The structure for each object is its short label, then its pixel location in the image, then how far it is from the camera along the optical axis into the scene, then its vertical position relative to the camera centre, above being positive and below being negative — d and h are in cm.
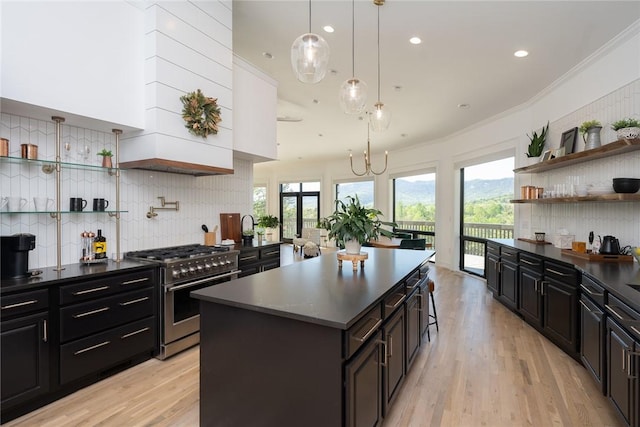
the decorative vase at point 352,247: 255 -30
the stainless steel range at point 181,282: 293 -72
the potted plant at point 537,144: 455 +98
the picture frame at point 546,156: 432 +78
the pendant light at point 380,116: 345 +104
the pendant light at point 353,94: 284 +105
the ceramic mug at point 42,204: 254 +4
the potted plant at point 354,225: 246 -12
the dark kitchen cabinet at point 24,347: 200 -92
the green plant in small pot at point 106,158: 297 +49
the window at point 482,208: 589 +7
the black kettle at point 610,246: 311 -33
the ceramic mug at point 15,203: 238 +4
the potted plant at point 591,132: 337 +87
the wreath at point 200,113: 305 +97
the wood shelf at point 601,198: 285 +14
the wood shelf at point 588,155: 285 +62
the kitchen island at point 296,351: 146 -72
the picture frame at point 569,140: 393 +92
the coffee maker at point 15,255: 222 -33
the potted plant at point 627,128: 285 +77
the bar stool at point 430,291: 345 -90
